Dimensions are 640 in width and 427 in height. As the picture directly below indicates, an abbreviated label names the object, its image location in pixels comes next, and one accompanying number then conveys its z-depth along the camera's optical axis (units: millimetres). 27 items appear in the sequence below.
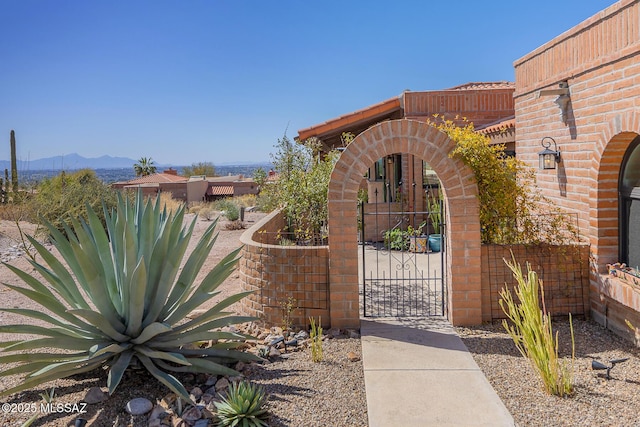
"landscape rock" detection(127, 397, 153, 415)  4254
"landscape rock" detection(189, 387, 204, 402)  4496
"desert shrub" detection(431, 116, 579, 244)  6555
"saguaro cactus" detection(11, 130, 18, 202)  22762
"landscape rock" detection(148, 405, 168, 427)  4090
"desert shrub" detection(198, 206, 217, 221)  24178
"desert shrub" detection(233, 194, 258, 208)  28266
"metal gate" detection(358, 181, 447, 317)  7453
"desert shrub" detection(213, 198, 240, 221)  21181
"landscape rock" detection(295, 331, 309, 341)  6230
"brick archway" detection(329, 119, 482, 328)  6586
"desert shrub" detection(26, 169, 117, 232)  16781
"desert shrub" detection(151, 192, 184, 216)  23062
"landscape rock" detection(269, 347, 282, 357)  5652
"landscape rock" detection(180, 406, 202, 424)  4083
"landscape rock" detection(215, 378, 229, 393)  4679
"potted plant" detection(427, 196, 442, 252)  11742
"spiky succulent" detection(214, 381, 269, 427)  3971
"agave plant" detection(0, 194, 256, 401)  4504
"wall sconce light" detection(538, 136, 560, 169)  7180
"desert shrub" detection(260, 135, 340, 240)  9938
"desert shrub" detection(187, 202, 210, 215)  26956
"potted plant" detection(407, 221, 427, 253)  11445
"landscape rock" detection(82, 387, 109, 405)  4414
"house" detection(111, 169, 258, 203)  39000
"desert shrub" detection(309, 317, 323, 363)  5473
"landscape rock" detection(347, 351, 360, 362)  5551
